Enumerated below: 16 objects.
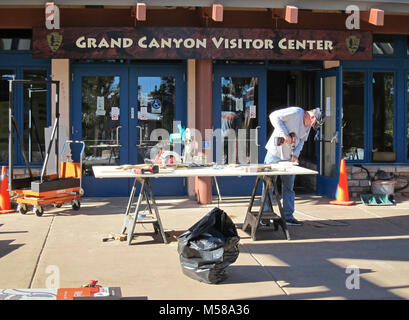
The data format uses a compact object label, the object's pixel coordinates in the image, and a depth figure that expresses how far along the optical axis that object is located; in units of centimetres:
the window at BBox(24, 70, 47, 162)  1107
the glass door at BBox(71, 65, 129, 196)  1114
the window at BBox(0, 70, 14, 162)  1099
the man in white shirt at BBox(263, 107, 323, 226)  834
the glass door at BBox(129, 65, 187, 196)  1126
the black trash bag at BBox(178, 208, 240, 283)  576
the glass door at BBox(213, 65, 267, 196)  1137
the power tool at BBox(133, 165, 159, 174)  736
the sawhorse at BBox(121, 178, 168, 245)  745
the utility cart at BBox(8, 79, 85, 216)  930
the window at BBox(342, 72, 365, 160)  1170
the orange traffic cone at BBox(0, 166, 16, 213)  980
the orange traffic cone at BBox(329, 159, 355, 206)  1065
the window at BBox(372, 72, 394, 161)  1177
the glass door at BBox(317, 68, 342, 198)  1111
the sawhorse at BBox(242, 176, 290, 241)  776
